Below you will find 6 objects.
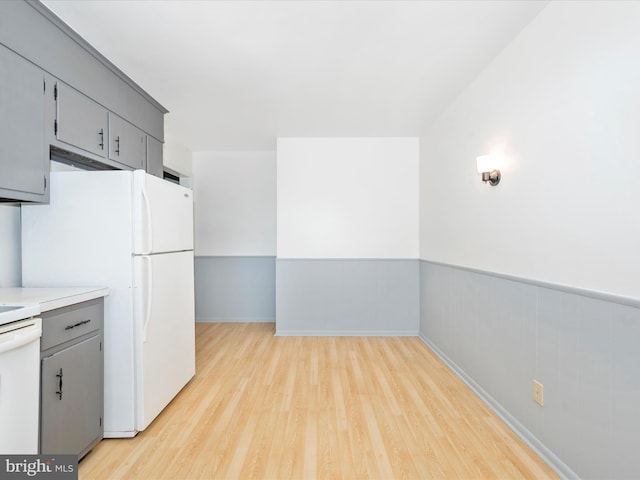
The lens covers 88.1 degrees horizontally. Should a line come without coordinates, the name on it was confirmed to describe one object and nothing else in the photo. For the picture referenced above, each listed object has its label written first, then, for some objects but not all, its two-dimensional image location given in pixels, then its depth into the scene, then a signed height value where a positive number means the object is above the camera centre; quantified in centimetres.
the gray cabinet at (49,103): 160 +81
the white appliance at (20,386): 129 -60
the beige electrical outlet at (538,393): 188 -89
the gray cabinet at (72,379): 158 -73
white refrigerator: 200 -11
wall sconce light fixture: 232 +51
